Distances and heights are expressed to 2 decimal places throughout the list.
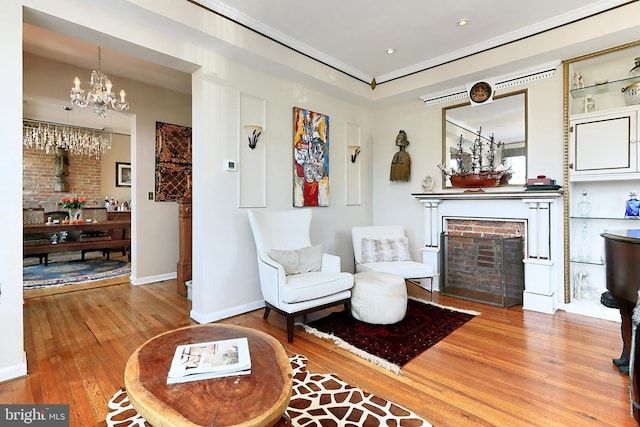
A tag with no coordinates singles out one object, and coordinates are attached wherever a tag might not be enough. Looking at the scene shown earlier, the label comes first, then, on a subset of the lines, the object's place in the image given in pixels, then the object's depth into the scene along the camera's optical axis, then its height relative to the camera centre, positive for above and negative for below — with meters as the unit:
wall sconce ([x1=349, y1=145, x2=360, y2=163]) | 4.62 +0.90
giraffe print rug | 1.65 -1.07
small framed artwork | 8.20 +1.04
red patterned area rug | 2.38 -1.04
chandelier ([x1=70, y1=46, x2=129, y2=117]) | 3.32 +1.27
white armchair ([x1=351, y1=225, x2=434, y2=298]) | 3.77 -0.44
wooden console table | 5.64 -0.47
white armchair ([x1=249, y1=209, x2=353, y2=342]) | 2.70 -0.53
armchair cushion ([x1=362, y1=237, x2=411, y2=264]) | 3.96 -0.46
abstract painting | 3.88 +0.70
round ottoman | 2.89 -0.79
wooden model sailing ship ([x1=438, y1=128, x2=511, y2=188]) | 3.82 +0.58
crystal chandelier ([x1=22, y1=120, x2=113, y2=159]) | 6.50 +1.64
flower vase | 6.65 +0.03
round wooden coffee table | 1.08 -0.68
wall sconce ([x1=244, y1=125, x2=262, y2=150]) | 3.39 +0.85
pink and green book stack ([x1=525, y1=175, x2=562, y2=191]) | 3.32 +0.31
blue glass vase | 2.98 +0.05
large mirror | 3.69 +0.92
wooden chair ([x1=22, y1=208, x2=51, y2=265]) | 5.90 -0.39
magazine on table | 1.31 -0.65
